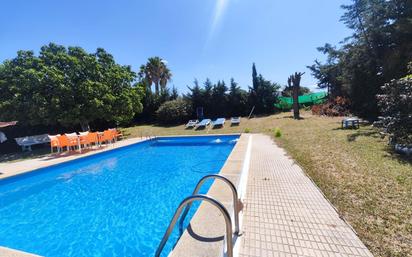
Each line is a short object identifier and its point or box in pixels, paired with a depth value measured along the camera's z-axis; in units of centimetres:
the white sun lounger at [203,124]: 1799
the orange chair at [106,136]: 1147
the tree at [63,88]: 1136
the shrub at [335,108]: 1872
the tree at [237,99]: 2322
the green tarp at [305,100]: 2370
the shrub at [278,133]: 1132
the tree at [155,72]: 3123
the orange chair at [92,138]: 1080
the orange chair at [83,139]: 1048
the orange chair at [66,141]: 1002
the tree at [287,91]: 2947
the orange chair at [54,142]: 995
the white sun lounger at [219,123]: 1761
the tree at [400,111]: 608
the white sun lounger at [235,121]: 1786
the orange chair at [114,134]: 1239
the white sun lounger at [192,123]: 1883
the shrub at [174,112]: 2180
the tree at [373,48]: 1279
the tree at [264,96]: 2288
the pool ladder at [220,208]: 191
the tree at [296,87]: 1854
